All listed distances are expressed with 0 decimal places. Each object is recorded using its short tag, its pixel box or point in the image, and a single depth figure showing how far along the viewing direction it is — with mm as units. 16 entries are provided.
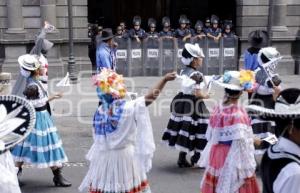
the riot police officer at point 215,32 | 17516
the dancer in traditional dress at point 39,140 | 7242
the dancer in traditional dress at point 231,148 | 5926
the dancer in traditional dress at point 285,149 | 3373
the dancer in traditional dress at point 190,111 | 7922
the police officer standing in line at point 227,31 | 17750
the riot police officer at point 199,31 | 17391
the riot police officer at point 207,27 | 17734
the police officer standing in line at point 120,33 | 17156
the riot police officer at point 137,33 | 17188
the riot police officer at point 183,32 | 17438
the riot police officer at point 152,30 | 17319
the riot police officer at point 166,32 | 17391
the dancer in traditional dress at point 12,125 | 3949
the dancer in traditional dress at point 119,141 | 5488
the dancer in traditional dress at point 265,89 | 7914
